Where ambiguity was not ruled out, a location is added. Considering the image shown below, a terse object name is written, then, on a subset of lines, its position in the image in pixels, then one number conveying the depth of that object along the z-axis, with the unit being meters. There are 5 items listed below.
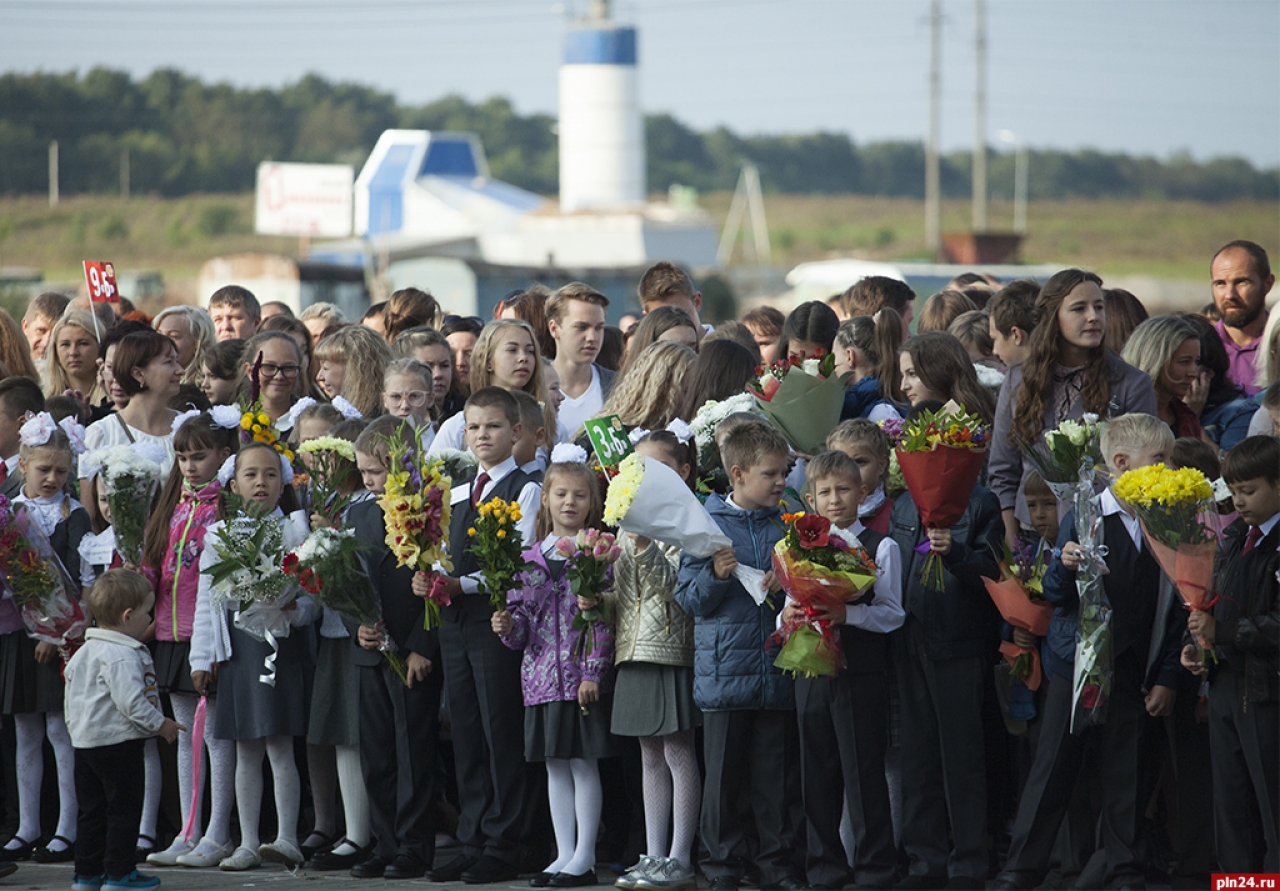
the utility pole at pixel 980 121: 114.56
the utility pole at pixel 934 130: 110.06
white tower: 149.12
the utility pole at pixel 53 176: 139.86
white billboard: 133.62
